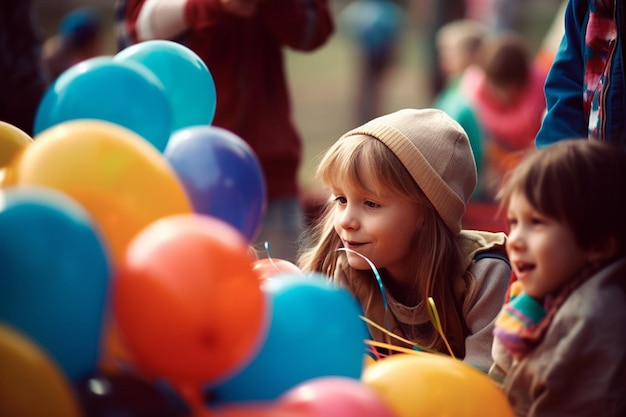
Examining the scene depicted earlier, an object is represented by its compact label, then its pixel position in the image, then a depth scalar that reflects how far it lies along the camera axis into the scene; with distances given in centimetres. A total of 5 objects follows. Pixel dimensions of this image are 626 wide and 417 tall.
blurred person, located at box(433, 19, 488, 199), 666
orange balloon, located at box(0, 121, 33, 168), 233
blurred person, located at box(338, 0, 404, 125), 1219
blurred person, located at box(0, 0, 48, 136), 414
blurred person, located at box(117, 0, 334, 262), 384
